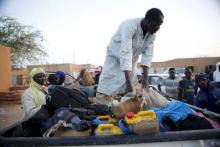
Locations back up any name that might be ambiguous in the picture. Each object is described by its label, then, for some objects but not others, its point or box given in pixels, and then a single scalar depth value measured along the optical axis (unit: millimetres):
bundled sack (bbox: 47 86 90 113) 1748
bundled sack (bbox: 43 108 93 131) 1345
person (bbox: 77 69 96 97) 3585
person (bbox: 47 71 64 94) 3102
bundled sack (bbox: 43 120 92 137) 1314
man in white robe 1844
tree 9542
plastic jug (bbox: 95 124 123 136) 1254
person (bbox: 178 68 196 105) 3833
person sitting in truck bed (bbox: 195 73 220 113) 2666
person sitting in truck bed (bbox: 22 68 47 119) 2090
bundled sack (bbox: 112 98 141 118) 1377
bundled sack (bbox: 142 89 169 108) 1644
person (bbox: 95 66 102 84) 4404
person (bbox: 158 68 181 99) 4072
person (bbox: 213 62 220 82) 4725
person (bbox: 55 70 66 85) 3229
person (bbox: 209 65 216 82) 5662
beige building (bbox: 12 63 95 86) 10084
